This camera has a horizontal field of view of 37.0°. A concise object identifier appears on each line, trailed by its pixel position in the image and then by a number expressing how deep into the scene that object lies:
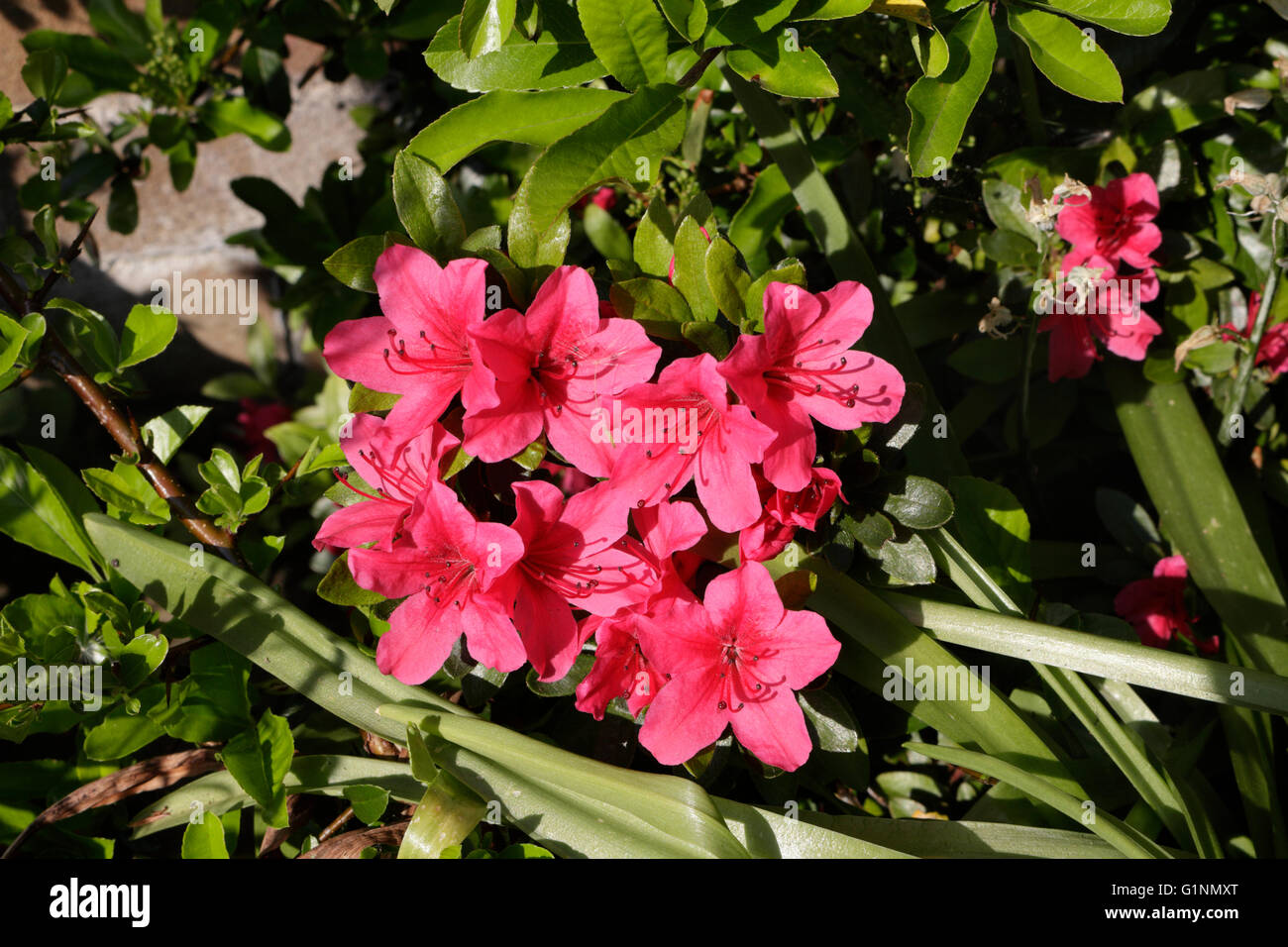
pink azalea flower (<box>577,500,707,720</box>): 0.47
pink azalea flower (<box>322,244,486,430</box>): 0.47
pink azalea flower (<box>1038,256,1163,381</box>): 0.57
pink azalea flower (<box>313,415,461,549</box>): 0.47
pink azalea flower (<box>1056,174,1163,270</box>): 0.56
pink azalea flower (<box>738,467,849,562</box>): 0.48
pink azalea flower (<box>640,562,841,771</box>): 0.47
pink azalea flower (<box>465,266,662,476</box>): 0.46
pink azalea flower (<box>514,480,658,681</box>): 0.47
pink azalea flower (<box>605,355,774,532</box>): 0.46
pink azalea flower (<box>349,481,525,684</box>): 0.46
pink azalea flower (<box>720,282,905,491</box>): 0.46
